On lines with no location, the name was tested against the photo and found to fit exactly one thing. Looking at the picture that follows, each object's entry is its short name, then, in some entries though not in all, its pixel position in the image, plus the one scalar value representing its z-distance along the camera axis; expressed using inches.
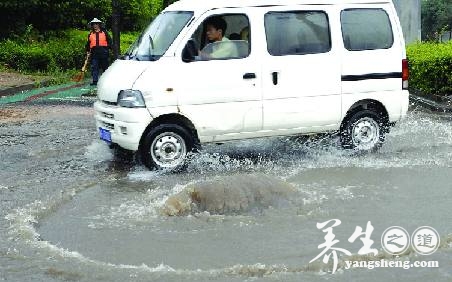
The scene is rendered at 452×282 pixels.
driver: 350.0
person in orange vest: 731.4
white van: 342.3
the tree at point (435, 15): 1572.3
